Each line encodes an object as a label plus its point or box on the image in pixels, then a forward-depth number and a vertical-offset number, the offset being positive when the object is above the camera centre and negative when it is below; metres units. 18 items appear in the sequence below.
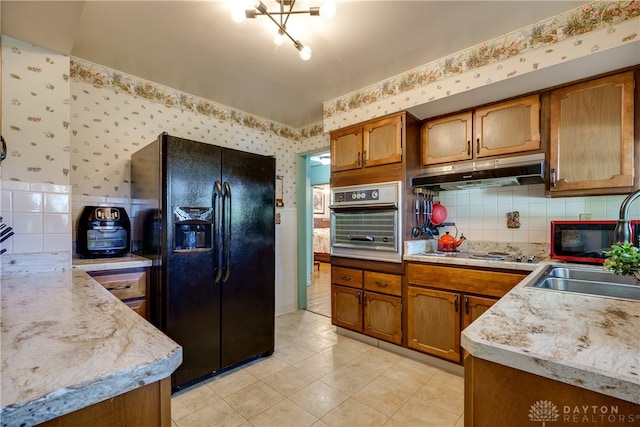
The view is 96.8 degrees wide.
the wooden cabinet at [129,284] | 1.83 -0.47
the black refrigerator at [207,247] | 1.91 -0.24
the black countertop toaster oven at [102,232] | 2.03 -0.13
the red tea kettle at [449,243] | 2.55 -0.27
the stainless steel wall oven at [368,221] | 2.46 -0.07
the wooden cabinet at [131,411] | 0.52 -0.39
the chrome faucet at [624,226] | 0.99 -0.05
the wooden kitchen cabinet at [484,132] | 2.09 +0.65
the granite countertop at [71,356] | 0.46 -0.29
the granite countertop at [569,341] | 0.55 -0.31
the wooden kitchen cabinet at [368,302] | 2.48 -0.83
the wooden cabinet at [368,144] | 2.50 +0.66
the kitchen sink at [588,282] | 1.26 -0.34
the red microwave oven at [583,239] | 1.74 -0.17
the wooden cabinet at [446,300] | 2.00 -0.66
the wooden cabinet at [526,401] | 0.56 -0.41
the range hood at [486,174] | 1.92 +0.29
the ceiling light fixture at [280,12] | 1.39 +1.06
